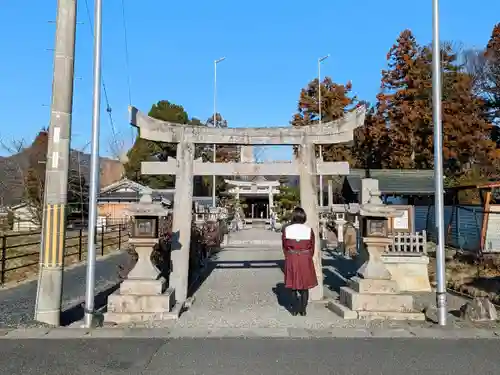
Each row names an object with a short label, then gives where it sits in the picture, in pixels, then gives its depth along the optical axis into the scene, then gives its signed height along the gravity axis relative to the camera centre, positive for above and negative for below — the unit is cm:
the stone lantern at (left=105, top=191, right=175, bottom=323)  845 -117
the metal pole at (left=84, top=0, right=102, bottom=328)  793 +68
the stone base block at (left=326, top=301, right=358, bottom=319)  868 -160
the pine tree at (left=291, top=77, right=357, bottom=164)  4719 +1068
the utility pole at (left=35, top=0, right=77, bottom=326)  790 +62
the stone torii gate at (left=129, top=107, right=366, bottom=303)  1041 +113
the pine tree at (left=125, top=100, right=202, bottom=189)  4509 +540
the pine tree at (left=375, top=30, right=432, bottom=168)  3488 +791
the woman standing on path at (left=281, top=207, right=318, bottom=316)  878 -73
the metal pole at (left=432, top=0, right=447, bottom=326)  811 +88
